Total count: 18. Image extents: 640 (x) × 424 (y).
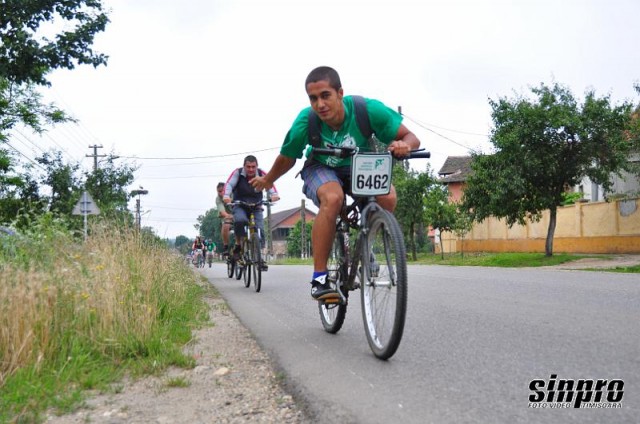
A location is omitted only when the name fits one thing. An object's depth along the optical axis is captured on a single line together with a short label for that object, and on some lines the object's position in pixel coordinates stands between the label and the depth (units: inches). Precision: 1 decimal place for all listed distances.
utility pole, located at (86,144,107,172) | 2268.7
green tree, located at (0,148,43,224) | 1455.5
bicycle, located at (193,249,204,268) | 1050.7
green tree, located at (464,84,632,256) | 888.9
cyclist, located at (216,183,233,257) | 459.8
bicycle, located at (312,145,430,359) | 143.2
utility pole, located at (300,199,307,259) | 2102.1
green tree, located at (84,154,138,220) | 1508.4
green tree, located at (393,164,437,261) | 1519.4
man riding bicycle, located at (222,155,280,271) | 387.9
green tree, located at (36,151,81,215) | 1497.3
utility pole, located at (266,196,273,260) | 1916.6
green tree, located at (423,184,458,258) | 1471.5
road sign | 940.6
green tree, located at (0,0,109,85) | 752.3
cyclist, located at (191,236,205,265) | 1059.9
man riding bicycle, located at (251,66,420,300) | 172.7
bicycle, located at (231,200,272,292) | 385.1
